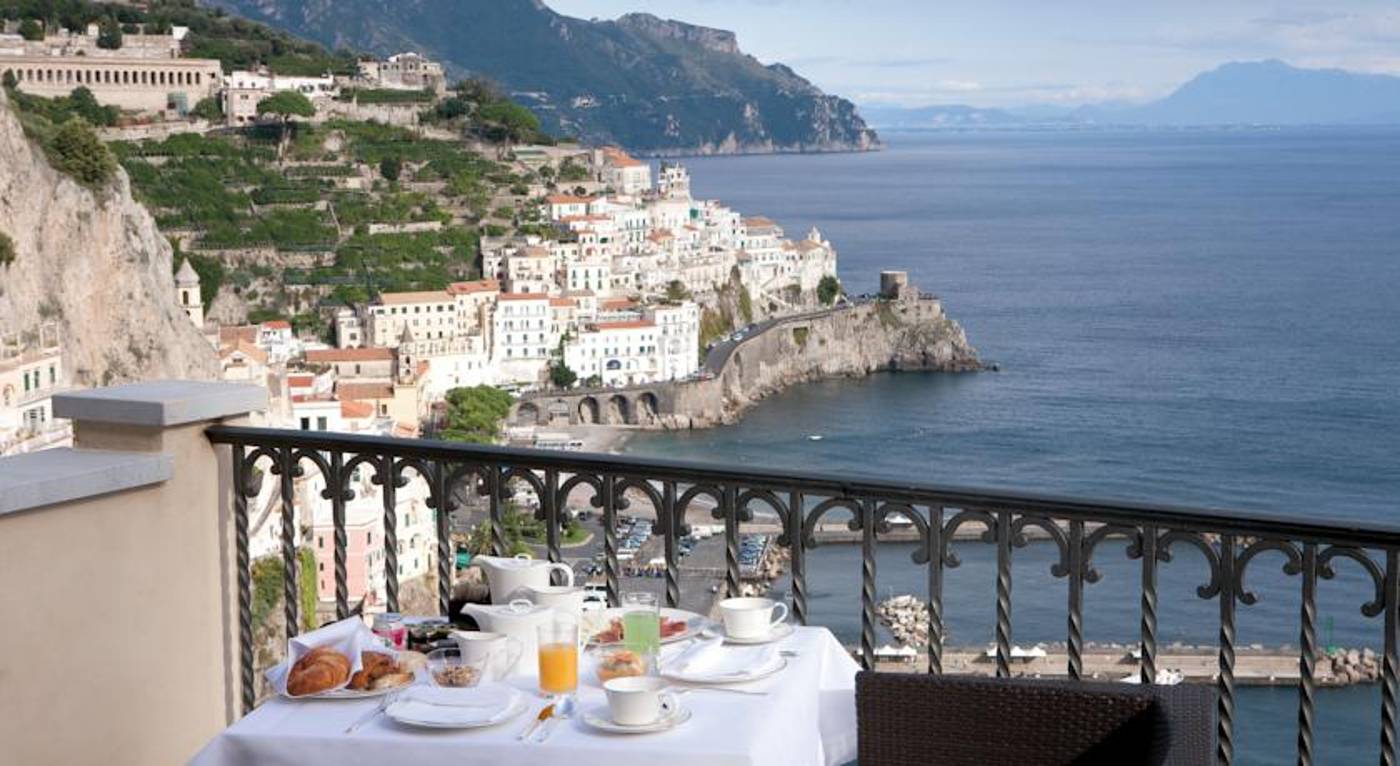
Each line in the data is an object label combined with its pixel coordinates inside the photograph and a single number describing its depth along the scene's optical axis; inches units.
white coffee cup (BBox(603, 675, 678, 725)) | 84.6
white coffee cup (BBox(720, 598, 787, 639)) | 96.8
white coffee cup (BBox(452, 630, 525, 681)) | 92.0
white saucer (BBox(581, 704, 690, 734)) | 84.4
